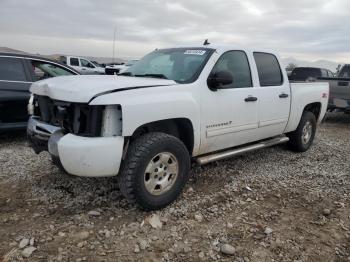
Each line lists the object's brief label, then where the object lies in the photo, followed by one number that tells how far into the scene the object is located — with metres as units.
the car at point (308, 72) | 14.28
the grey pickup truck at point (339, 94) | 9.43
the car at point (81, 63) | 21.44
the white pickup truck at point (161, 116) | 3.44
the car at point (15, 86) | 6.11
